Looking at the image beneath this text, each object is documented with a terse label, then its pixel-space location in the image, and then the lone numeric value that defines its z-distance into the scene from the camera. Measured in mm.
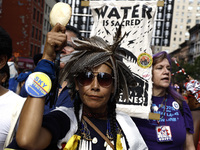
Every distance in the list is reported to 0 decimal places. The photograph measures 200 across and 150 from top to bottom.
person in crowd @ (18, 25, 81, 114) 1941
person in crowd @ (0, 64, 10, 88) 1960
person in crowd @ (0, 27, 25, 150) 1776
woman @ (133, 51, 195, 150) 2990
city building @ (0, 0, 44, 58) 29142
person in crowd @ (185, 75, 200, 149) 3968
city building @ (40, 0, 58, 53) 38531
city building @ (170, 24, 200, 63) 67188
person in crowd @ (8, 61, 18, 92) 6093
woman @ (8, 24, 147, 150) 1581
